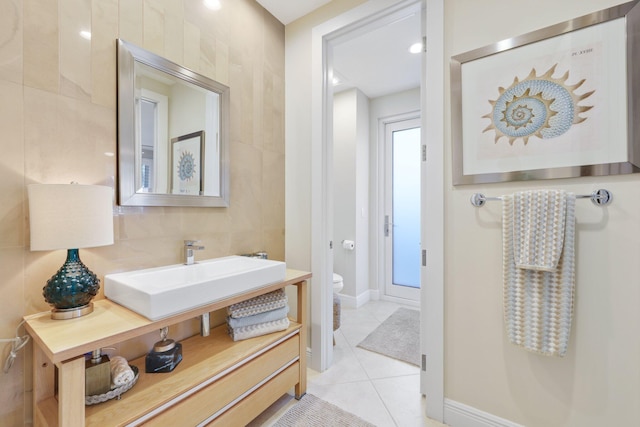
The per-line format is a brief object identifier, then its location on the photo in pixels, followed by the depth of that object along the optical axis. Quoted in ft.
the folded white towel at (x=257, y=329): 5.00
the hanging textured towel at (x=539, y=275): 3.92
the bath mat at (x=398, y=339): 7.46
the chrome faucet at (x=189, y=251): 5.03
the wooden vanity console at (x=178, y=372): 2.81
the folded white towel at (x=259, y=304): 5.02
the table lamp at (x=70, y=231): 3.14
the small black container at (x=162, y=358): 4.06
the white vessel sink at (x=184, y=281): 3.37
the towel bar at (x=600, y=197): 3.82
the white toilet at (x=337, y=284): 9.12
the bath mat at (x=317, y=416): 4.97
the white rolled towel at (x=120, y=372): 3.55
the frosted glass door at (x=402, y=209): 11.29
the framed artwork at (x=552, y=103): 3.72
